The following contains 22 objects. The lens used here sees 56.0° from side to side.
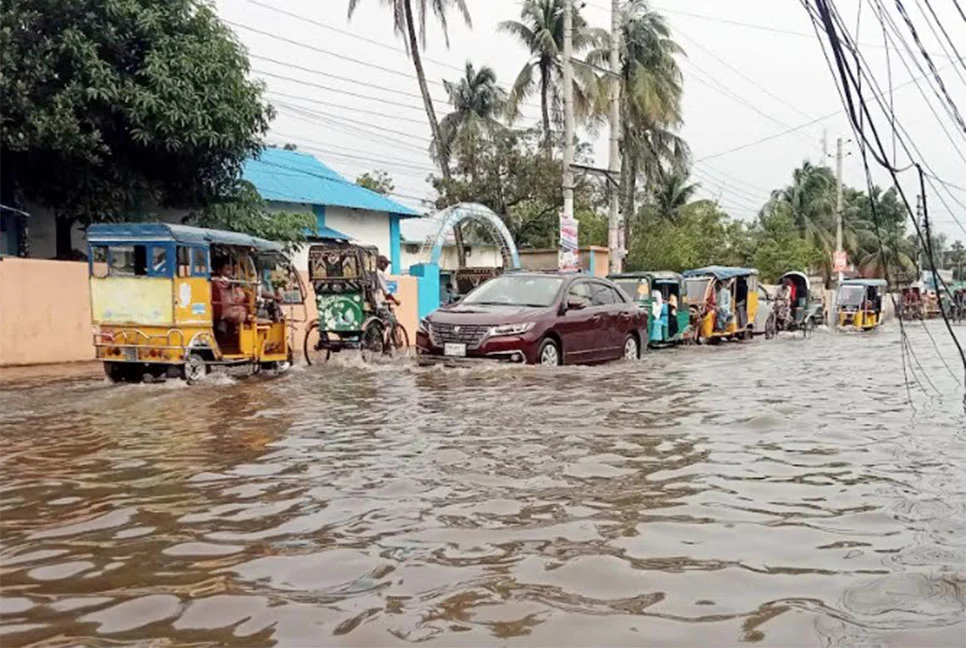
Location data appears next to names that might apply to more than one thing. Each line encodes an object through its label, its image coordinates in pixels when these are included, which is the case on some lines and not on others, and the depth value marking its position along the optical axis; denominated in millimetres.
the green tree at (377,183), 44719
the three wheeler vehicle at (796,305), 28328
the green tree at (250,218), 17906
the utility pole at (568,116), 21484
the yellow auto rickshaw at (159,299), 10812
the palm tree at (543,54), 32969
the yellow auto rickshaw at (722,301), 22219
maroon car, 12055
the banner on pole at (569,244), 20891
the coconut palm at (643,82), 32031
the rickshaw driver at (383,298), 14367
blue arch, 24000
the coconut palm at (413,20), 27781
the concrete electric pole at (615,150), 23438
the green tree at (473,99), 37906
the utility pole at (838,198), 40281
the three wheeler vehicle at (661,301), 19391
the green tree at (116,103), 15000
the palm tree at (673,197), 43156
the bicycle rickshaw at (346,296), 14031
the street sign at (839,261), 38625
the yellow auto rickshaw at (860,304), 32656
